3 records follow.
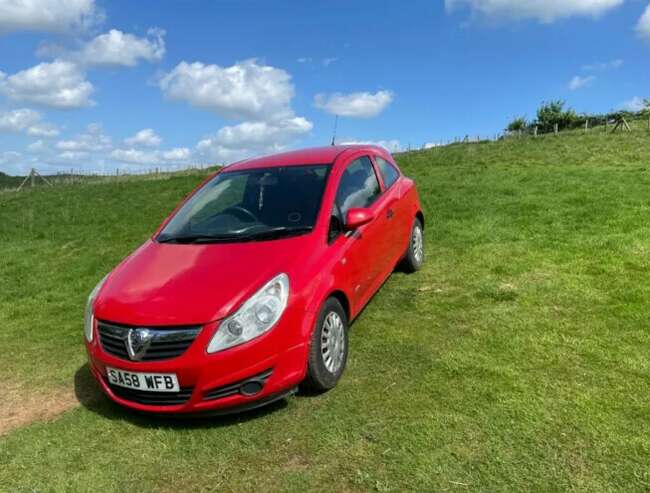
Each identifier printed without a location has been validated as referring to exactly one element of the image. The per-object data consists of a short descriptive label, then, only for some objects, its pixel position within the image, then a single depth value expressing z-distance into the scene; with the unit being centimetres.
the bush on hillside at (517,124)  7325
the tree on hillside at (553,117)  6323
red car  321
